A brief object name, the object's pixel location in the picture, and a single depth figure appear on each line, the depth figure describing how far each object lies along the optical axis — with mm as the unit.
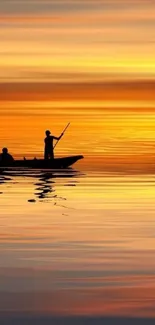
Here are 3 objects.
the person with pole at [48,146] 46241
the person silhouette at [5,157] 44344
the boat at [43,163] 44469
